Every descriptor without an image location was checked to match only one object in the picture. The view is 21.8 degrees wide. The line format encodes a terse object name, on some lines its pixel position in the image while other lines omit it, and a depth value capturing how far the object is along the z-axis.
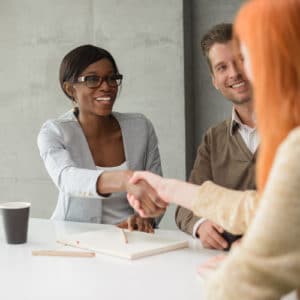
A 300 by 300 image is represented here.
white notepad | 1.74
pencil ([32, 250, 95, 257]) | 1.74
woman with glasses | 2.24
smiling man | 2.15
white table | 1.49
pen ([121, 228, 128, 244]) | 1.82
